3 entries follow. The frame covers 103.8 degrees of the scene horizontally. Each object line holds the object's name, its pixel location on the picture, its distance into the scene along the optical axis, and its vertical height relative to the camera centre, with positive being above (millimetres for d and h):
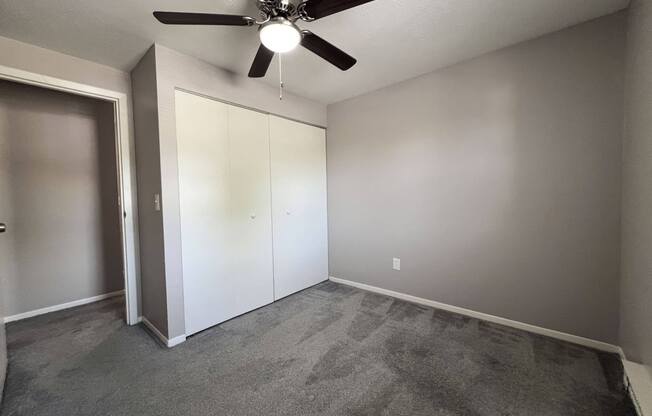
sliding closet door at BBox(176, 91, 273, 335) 2074 -70
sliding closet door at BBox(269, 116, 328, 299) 2775 -57
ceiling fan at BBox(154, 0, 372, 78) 1238 +911
